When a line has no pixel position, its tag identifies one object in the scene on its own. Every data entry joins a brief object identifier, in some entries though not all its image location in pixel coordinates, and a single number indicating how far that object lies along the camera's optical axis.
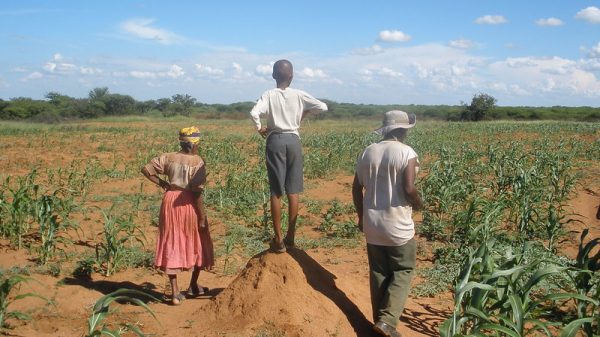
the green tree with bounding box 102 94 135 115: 50.80
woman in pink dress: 4.38
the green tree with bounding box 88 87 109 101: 55.71
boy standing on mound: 4.18
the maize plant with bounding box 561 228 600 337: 3.39
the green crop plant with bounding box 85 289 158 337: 2.83
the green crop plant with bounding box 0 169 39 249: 5.93
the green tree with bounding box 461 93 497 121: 49.78
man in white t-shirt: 3.46
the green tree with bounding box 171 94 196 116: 56.44
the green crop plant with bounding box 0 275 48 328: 3.32
